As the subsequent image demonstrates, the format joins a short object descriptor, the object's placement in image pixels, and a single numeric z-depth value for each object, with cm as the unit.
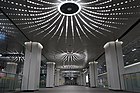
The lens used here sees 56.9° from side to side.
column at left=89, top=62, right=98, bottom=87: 2831
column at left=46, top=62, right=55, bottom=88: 2685
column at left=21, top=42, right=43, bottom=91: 1386
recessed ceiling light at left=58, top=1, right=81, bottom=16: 808
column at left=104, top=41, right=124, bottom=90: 1436
